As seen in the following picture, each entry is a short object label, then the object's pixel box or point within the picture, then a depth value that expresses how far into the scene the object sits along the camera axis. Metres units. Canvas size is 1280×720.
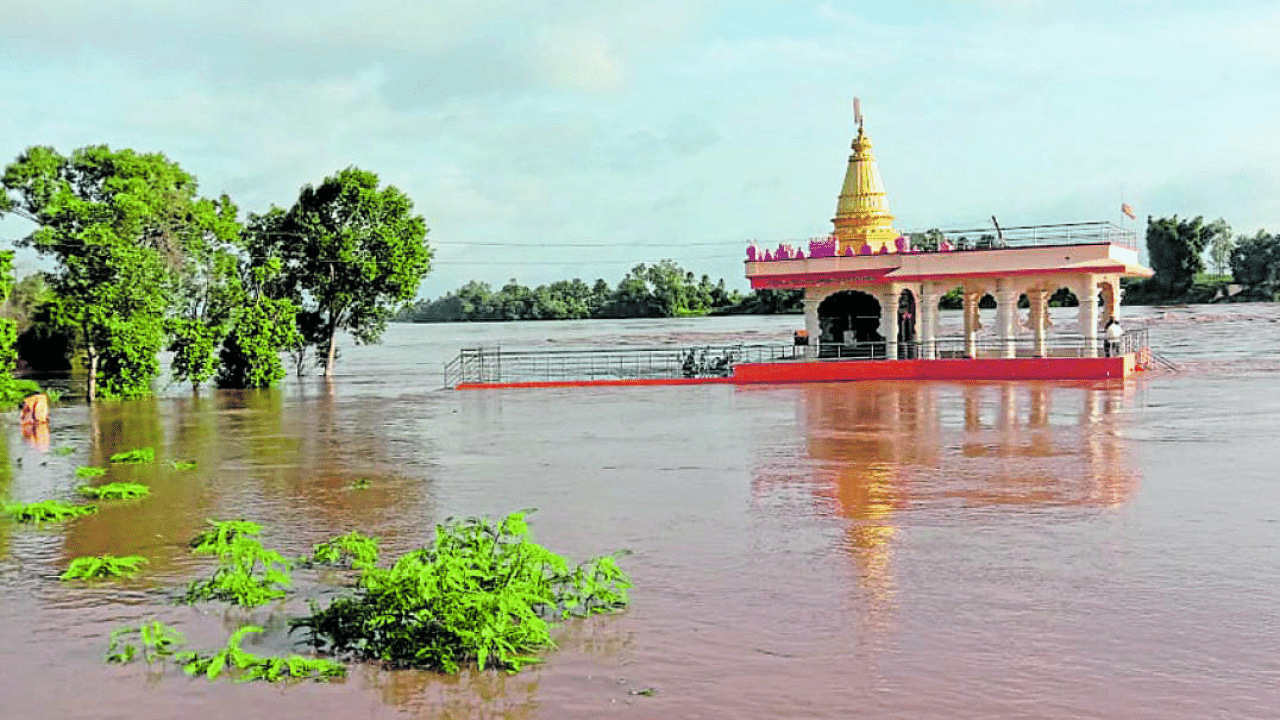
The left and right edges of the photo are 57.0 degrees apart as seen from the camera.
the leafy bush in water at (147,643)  8.30
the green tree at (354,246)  41.09
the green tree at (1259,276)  112.88
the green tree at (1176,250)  105.19
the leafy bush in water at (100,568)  10.84
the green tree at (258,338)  41.16
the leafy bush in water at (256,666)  7.85
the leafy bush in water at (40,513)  14.12
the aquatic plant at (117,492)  15.72
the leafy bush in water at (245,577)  9.84
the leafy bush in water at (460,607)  8.05
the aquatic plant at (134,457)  20.05
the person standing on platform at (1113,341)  34.75
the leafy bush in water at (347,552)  10.78
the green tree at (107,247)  34.69
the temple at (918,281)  35.25
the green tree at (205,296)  38.44
